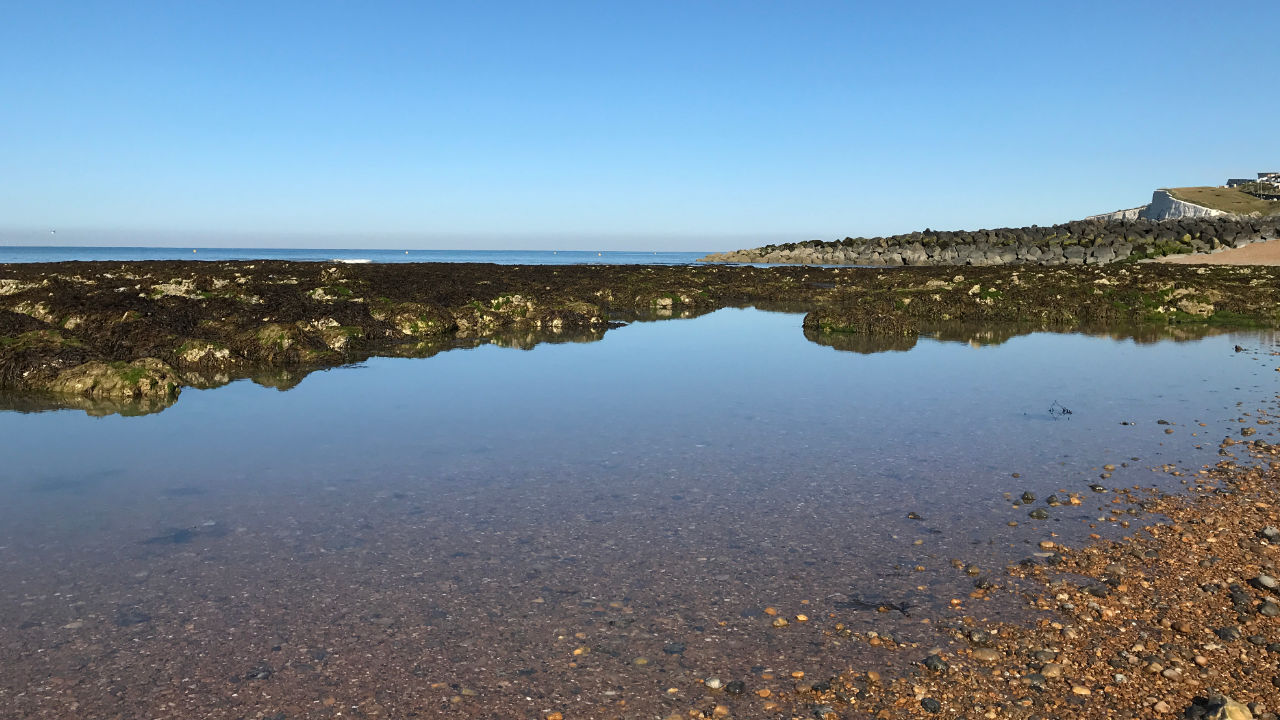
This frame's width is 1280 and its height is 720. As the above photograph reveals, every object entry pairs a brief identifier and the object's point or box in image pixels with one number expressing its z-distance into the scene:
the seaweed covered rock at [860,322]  25.50
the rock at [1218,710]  4.61
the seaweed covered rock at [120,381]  14.66
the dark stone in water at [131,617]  5.86
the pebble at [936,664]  5.25
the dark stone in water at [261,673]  5.13
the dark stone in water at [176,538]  7.50
